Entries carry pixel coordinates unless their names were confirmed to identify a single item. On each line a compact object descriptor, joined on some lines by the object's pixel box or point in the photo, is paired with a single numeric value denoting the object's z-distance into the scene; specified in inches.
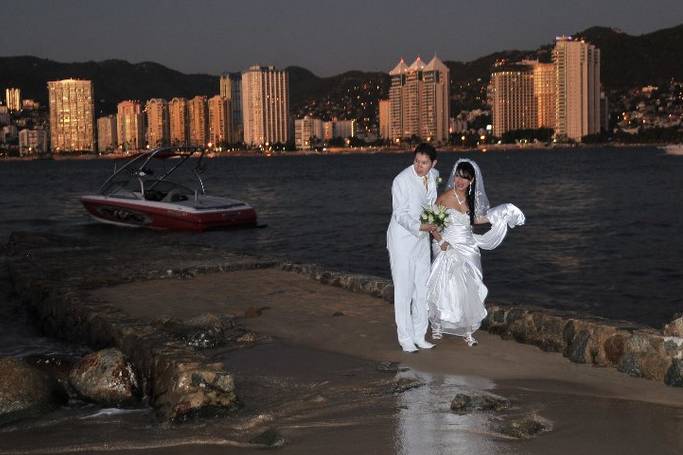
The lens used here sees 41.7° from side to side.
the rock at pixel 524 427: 236.1
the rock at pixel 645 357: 283.6
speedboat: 1142.3
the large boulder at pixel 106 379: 301.9
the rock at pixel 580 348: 309.7
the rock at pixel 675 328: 290.5
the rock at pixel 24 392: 291.3
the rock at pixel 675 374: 276.5
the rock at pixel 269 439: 238.1
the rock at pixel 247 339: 365.4
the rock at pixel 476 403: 259.0
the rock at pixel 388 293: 438.0
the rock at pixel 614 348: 299.9
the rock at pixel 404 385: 284.4
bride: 339.9
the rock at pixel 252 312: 420.2
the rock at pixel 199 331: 361.1
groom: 325.7
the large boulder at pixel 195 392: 265.7
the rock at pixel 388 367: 309.1
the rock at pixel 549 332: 327.3
